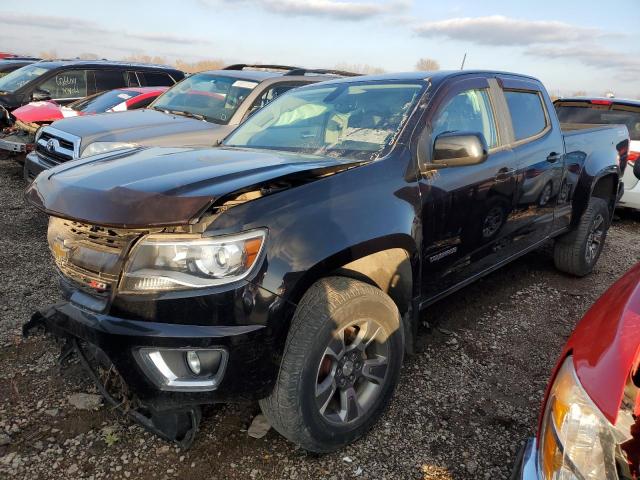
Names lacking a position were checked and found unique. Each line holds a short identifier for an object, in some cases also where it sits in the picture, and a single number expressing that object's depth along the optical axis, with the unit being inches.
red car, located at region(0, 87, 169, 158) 255.0
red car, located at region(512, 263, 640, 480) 45.6
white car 255.6
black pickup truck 71.7
